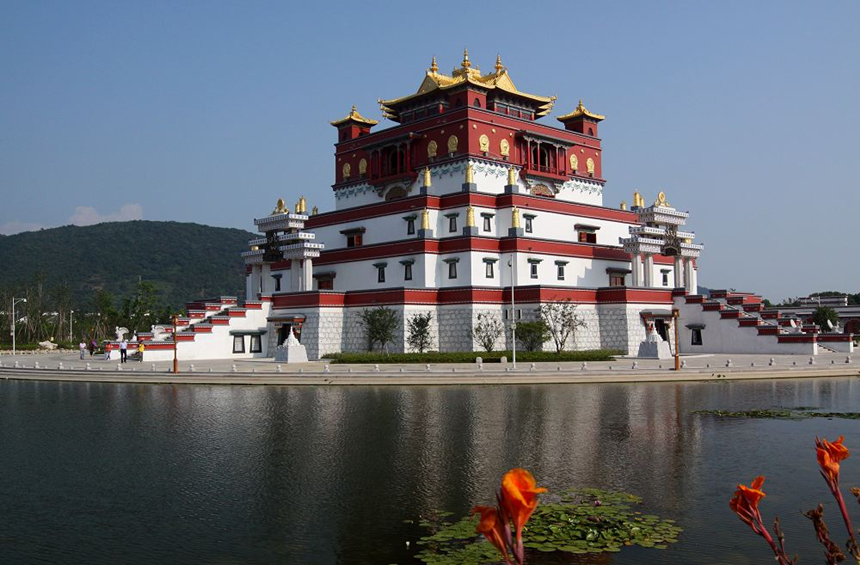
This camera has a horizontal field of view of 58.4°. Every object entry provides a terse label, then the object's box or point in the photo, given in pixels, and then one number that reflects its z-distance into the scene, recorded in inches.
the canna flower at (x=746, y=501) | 171.8
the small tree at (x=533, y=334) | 1938.6
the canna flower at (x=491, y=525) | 158.9
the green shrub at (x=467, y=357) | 1845.5
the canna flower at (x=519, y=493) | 146.8
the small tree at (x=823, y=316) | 3006.9
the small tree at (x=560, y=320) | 1971.0
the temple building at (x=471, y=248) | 2124.8
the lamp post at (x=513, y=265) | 2169.4
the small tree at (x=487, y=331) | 2034.9
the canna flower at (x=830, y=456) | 180.7
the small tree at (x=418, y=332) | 2053.4
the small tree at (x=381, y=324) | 2015.3
